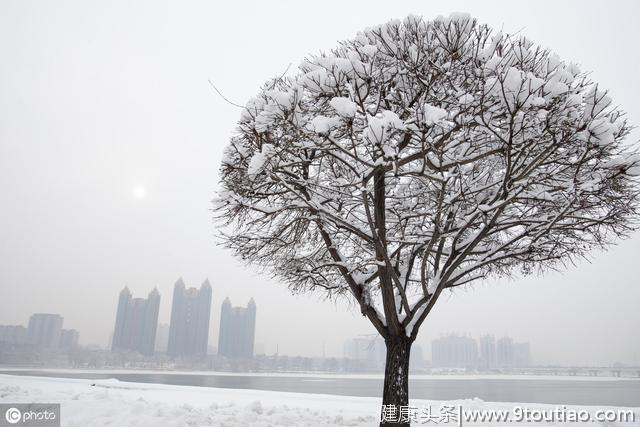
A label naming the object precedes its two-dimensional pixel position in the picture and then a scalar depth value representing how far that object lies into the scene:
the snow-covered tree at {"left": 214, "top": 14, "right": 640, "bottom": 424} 5.10
